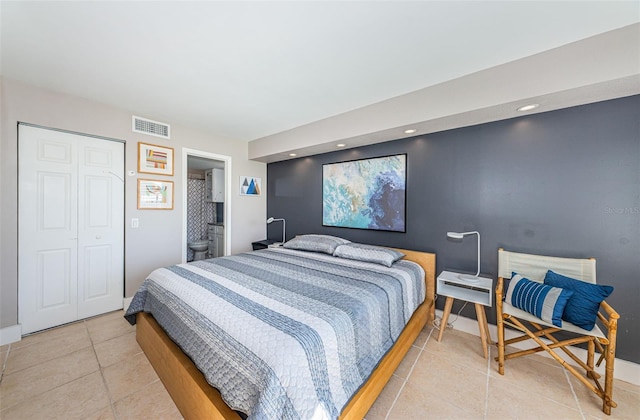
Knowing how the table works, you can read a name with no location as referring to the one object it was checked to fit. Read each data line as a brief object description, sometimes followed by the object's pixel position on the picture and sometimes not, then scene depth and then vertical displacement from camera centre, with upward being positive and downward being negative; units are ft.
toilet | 15.16 -2.59
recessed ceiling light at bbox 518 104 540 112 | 6.42 +2.88
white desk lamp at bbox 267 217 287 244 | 13.92 -1.23
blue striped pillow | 5.42 -2.17
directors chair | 5.16 -2.28
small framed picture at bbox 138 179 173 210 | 9.98 +0.64
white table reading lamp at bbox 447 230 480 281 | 7.28 -2.10
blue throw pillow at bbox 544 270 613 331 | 5.21 -2.10
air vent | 9.76 +3.52
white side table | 6.92 -2.64
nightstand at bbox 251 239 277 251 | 13.31 -1.98
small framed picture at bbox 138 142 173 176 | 9.89 +2.17
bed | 3.51 -2.39
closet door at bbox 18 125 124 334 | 7.69 -0.66
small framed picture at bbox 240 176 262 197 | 13.62 +1.41
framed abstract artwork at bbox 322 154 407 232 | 9.63 +0.74
